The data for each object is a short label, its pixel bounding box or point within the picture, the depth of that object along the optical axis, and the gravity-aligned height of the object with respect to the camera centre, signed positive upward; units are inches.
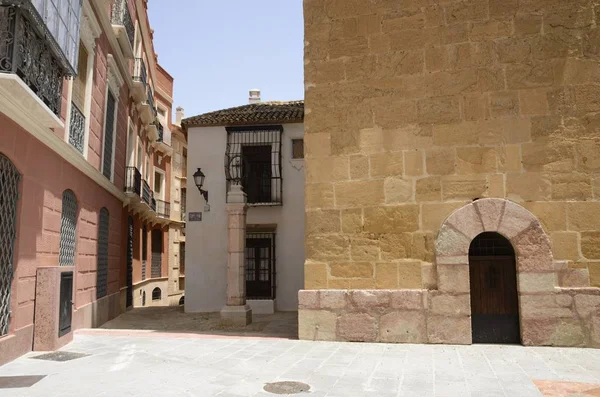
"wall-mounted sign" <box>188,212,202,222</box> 529.3 +38.8
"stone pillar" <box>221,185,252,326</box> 385.4 -9.7
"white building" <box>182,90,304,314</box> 518.0 +52.6
